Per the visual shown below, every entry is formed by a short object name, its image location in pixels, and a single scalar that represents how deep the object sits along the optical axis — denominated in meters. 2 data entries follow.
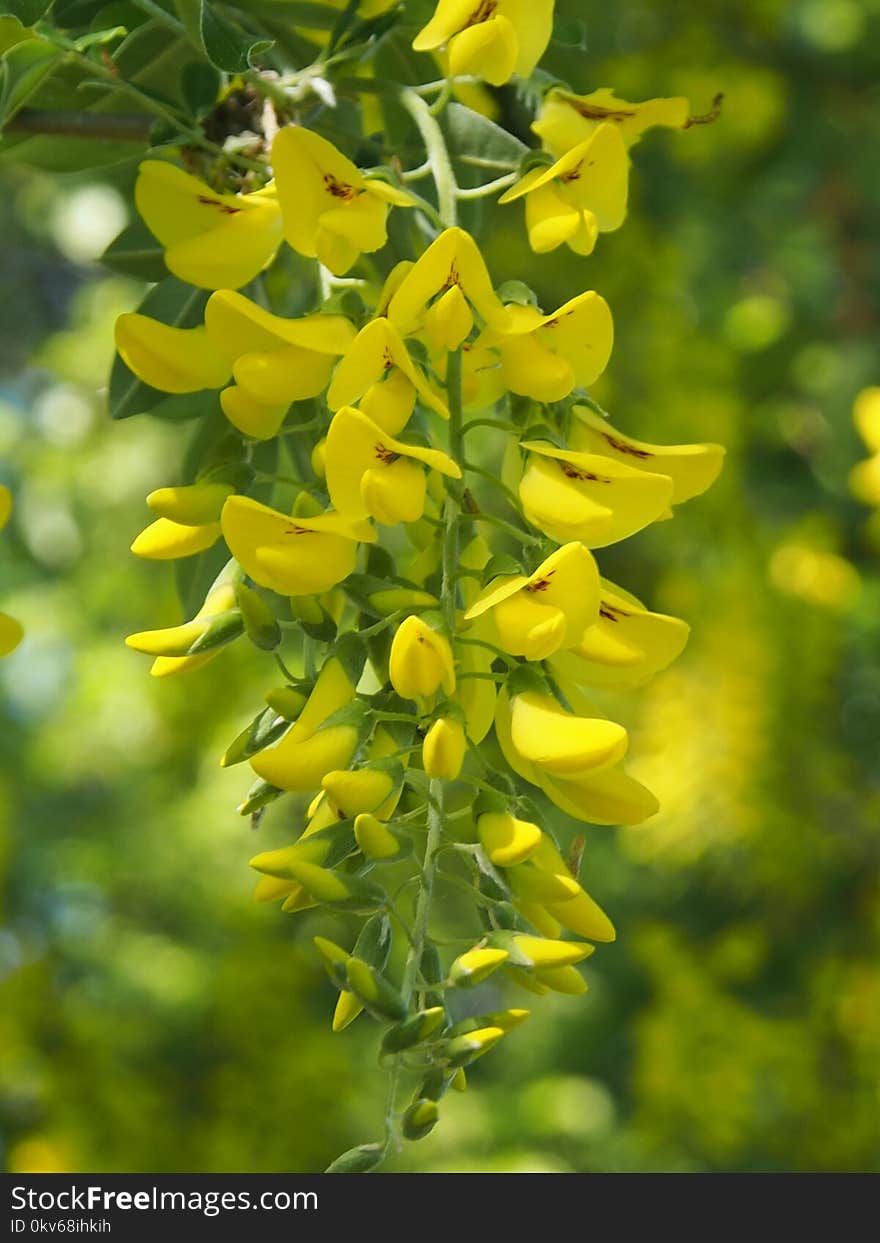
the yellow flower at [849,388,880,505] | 1.10
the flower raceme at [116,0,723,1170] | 0.76
